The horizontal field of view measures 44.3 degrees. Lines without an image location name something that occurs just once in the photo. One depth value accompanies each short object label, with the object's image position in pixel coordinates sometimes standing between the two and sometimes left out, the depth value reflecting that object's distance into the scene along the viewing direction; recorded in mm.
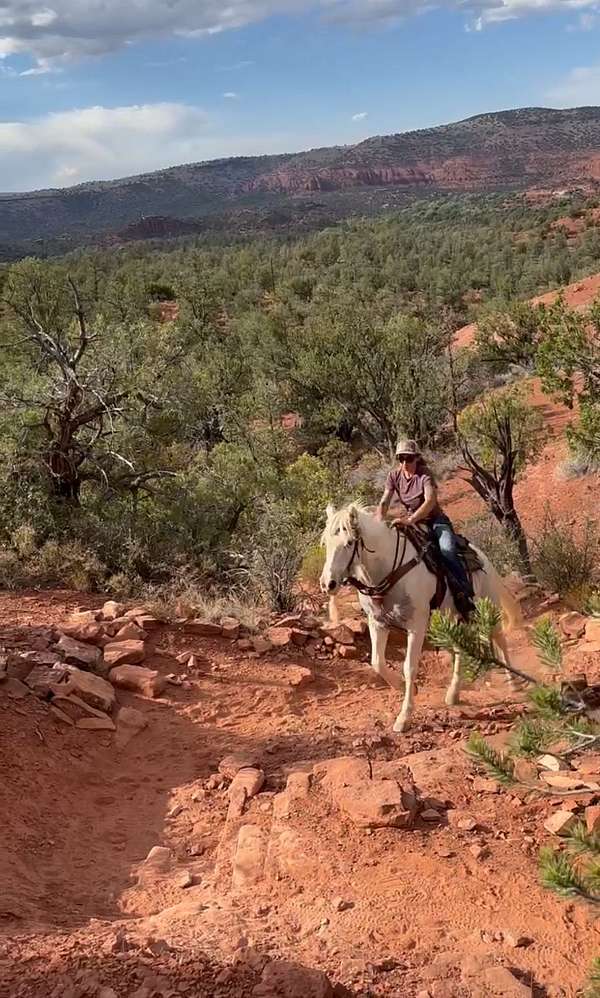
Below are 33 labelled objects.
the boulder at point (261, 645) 8195
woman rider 7182
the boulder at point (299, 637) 8359
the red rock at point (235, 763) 5879
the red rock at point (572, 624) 8512
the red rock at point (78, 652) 7250
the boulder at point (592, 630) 8062
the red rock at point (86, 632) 7727
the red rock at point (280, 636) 8266
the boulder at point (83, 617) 8242
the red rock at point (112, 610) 8453
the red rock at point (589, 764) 5281
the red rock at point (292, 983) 3297
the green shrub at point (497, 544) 11875
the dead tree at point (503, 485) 12422
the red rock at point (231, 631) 8422
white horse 6438
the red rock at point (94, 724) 6496
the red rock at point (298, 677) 7648
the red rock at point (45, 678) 6656
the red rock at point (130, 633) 7898
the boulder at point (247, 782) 5488
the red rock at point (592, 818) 4461
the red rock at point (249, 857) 4543
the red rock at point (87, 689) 6766
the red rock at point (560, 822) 4625
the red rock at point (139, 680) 7219
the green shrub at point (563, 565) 10328
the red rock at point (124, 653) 7496
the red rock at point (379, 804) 4727
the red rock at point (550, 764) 5320
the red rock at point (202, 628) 8375
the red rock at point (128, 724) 6508
